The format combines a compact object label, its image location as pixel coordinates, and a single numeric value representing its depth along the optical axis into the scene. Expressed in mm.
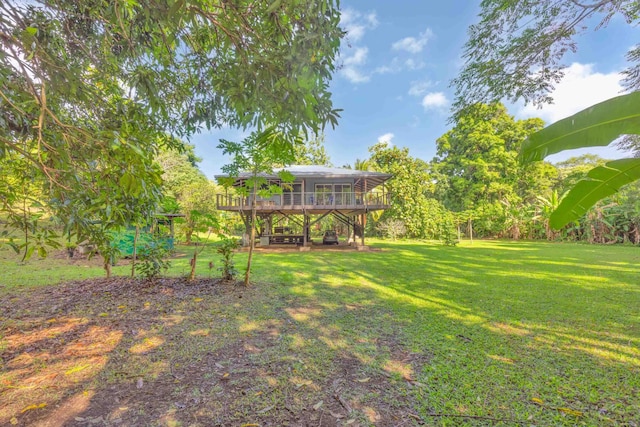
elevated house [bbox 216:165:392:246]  14695
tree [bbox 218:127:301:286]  5172
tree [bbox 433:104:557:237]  23453
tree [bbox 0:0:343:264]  1985
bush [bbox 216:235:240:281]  6000
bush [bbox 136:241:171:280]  5738
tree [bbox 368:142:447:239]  22078
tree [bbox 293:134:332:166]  27078
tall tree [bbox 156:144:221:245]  18141
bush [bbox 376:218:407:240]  22062
